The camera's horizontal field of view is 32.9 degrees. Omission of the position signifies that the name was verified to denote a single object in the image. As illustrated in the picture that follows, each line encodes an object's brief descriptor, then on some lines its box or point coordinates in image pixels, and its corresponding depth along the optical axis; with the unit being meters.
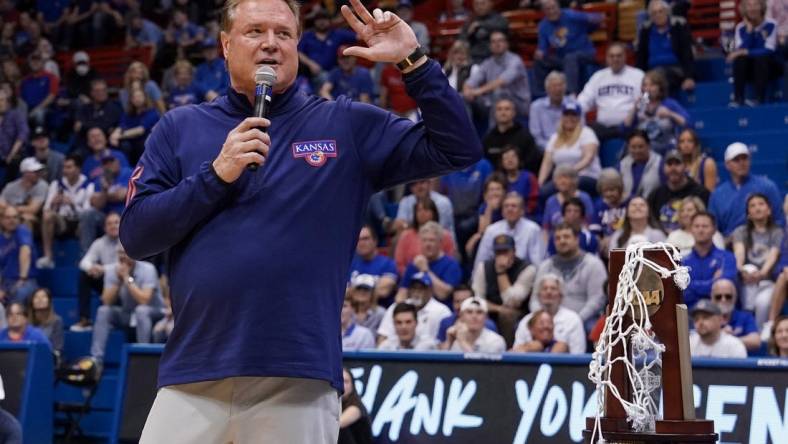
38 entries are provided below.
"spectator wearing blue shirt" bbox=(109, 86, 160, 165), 17.77
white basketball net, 3.81
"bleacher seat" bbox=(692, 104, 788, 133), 14.47
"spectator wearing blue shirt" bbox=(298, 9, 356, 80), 18.30
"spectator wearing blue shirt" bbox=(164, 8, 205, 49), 20.48
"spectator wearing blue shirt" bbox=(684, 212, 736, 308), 11.08
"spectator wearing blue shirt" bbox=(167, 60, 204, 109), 18.61
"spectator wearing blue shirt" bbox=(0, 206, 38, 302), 15.72
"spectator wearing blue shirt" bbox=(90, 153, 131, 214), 16.25
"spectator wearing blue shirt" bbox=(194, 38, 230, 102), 18.70
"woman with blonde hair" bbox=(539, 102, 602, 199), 13.82
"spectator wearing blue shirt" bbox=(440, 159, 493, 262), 14.12
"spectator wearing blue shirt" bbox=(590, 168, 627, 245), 12.59
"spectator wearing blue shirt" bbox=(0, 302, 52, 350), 13.08
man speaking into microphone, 3.53
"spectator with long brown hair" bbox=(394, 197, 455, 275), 13.41
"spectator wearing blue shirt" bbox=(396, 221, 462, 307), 12.85
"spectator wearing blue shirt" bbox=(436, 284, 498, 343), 11.67
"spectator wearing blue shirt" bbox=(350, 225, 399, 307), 12.95
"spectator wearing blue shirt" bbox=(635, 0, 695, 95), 15.38
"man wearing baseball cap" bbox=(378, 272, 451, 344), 11.73
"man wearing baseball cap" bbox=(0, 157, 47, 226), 17.09
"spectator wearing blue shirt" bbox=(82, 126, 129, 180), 17.38
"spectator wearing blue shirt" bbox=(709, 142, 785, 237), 12.12
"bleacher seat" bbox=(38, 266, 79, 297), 16.58
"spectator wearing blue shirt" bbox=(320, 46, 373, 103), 17.22
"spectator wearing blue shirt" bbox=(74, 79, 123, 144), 18.48
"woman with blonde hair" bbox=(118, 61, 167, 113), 18.38
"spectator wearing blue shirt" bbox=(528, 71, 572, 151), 14.77
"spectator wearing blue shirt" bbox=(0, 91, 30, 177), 18.91
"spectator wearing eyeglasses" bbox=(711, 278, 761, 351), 10.66
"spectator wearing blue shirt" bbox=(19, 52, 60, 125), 20.31
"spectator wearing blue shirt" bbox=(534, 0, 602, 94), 16.38
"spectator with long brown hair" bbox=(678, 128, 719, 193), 12.85
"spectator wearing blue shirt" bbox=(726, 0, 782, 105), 14.52
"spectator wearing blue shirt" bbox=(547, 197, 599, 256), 12.29
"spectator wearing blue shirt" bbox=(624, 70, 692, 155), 13.77
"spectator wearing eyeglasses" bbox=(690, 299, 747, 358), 9.84
